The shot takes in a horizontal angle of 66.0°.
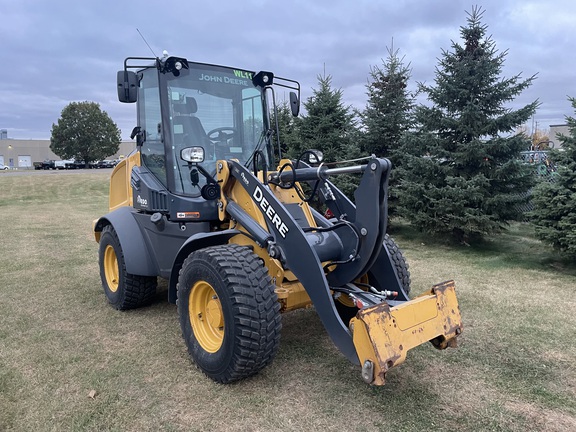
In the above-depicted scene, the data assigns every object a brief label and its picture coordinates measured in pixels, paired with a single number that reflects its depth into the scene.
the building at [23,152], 80.38
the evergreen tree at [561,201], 6.46
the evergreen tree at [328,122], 10.98
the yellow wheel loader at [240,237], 3.16
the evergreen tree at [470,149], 7.76
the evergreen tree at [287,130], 12.12
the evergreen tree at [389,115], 9.64
